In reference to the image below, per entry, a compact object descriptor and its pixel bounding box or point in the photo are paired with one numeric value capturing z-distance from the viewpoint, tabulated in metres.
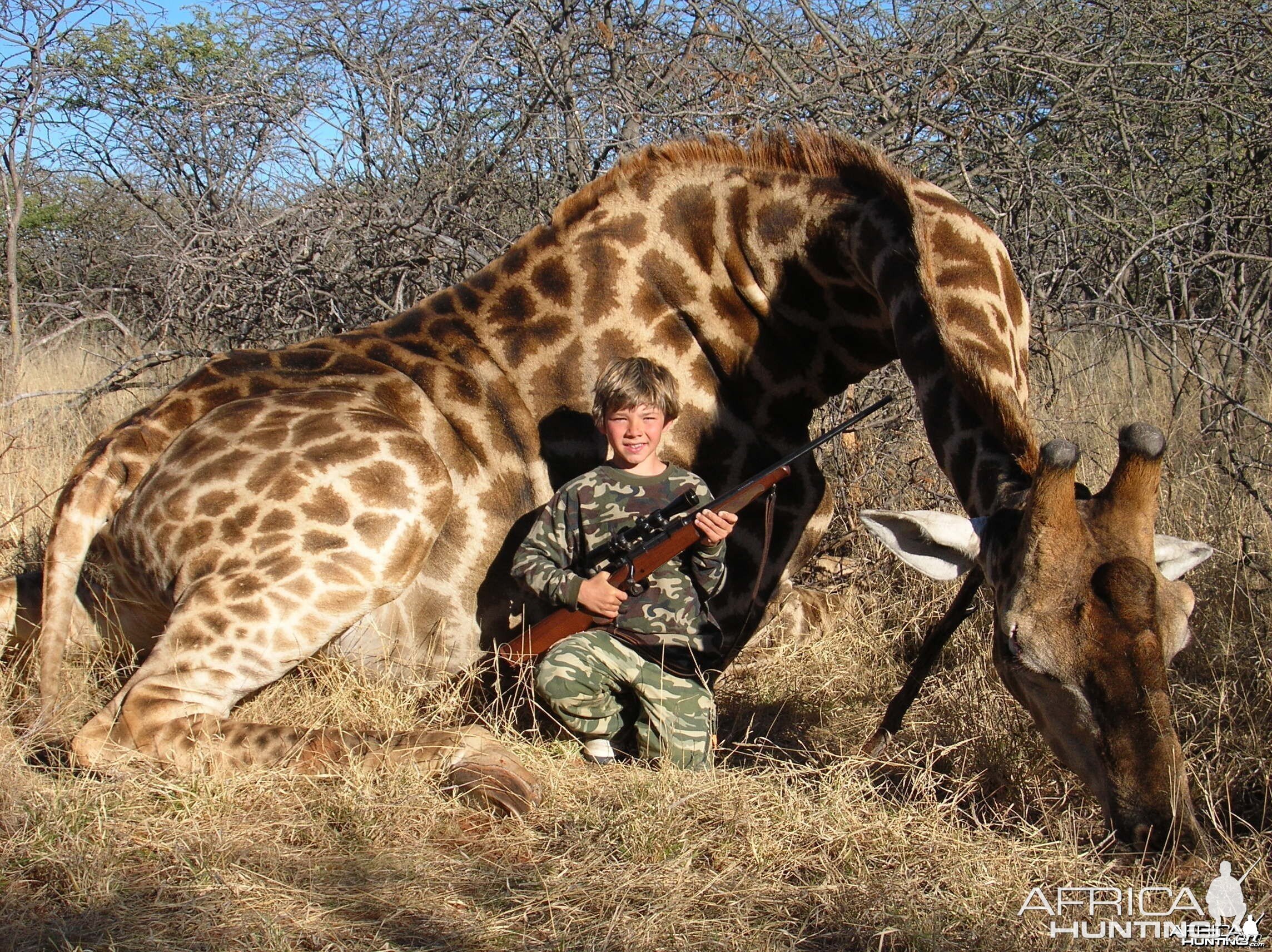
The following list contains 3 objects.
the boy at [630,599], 3.75
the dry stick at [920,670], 3.85
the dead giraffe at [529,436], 3.34
